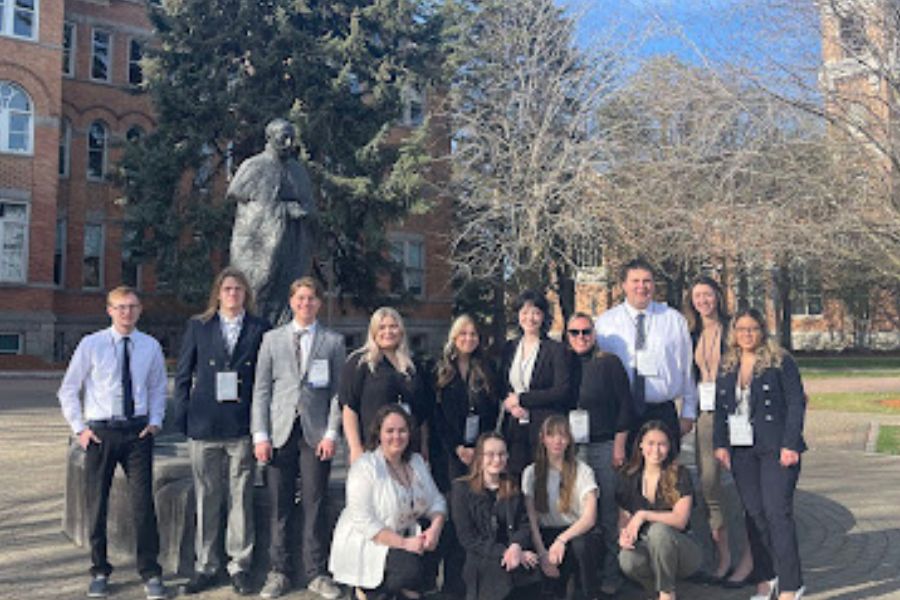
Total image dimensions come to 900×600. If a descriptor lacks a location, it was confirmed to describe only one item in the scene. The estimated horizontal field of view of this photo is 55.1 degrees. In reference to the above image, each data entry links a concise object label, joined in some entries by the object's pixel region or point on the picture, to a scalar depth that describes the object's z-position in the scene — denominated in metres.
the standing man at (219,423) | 5.38
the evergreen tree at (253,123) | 23.36
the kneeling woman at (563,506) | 4.96
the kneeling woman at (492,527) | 4.74
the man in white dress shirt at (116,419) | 5.38
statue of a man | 7.08
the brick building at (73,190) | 27.06
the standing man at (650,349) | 5.63
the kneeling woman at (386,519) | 4.73
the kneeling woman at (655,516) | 5.01
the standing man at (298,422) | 5.32
